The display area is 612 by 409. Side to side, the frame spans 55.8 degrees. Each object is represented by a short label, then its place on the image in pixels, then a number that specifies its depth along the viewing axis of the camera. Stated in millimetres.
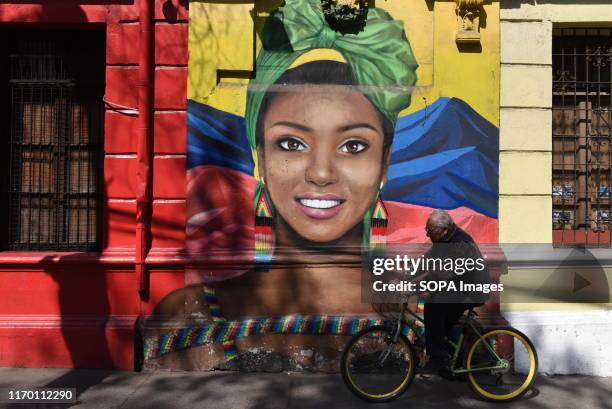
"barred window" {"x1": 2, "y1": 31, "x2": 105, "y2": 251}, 6609
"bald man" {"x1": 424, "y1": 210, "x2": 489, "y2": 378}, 5156
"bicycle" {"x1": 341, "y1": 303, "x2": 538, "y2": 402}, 5199
